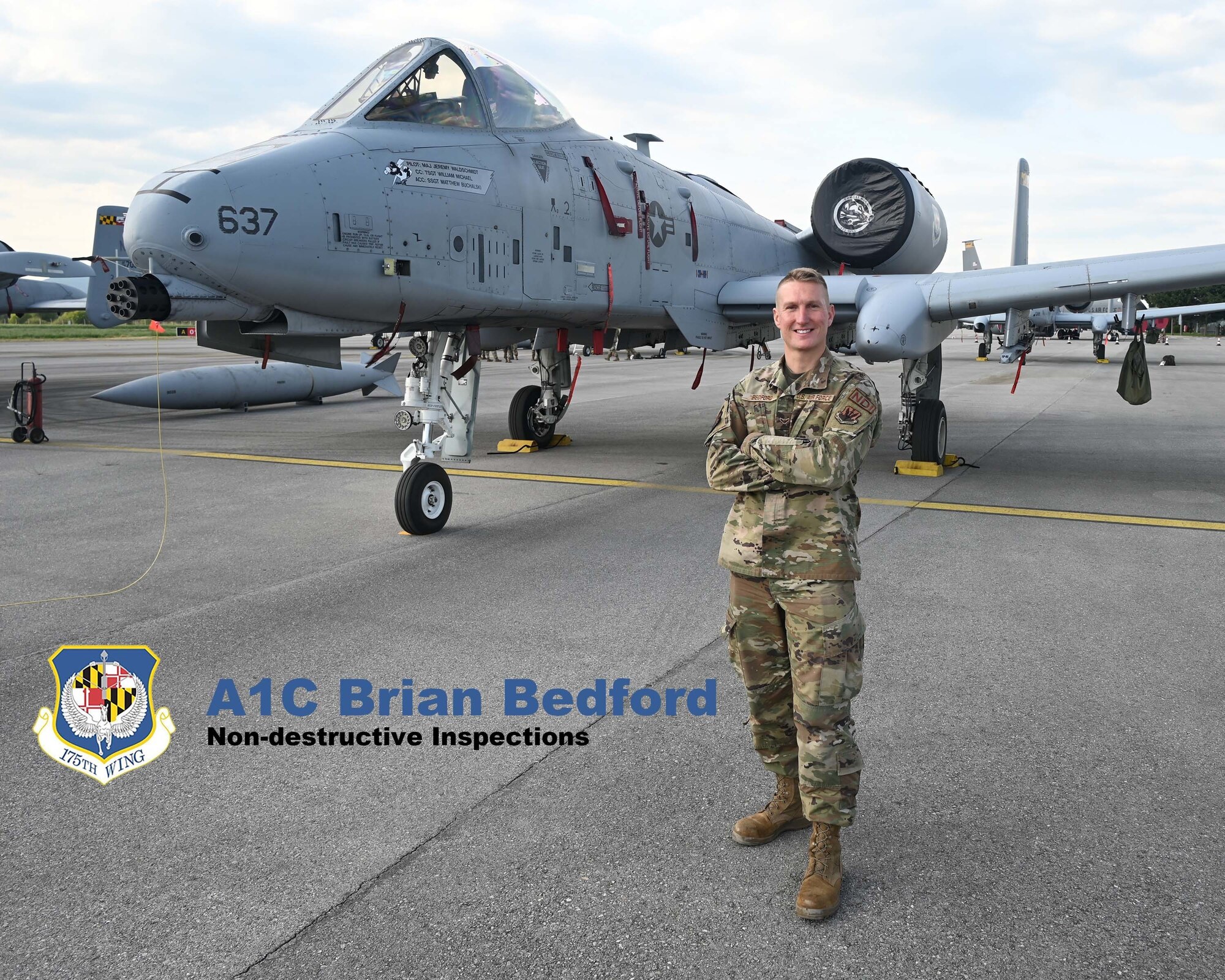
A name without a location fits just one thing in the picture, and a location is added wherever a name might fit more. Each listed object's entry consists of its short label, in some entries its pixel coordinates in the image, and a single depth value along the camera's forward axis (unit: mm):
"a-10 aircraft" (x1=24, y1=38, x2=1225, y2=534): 6434
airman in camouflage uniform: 2834
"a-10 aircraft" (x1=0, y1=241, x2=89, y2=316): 24672
